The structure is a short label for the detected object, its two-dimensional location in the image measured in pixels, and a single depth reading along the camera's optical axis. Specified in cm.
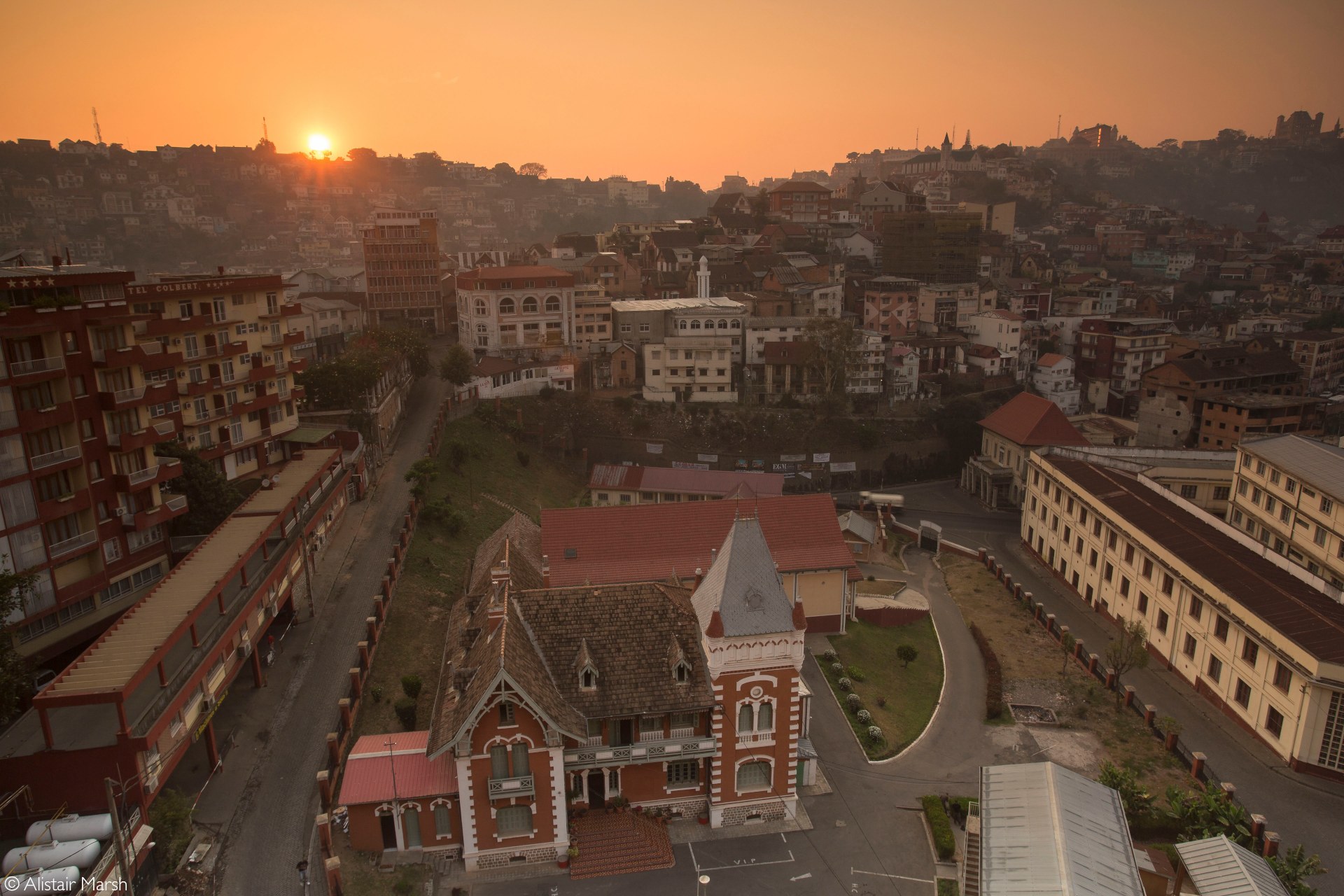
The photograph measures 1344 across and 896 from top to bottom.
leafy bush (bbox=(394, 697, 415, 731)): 3553
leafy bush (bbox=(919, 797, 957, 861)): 3297
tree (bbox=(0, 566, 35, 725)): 2902
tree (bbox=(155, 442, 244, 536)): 4534
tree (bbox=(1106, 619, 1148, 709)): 4500
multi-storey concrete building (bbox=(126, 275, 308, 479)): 4912
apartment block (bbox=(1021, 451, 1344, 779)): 3878
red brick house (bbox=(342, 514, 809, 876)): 3012
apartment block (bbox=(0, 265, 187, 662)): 3562
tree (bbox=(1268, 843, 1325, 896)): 2906
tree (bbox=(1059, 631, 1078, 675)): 5101
